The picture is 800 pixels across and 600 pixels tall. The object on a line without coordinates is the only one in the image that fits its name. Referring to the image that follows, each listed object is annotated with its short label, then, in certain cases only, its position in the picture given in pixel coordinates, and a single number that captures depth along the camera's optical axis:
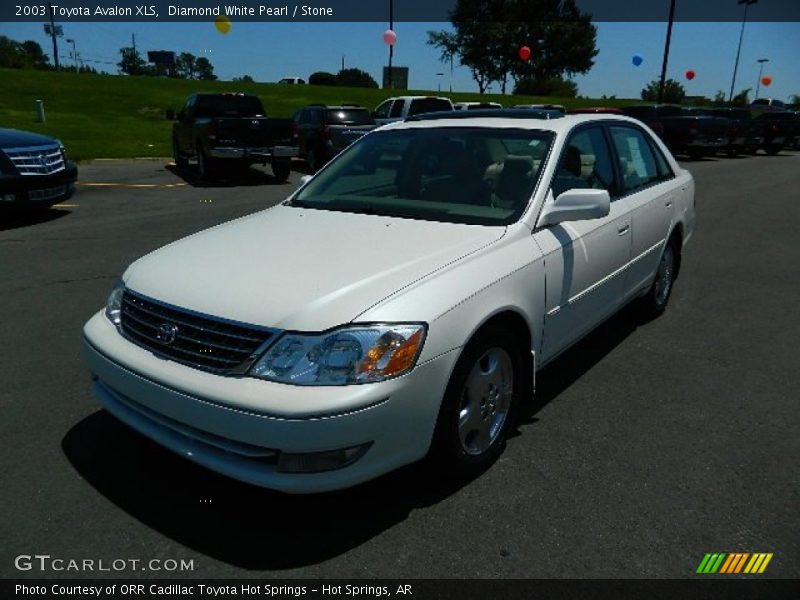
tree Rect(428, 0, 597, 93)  77.88
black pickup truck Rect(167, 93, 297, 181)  13.20
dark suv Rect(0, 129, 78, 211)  8.04
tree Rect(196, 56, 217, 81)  152.00
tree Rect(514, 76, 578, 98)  72.31
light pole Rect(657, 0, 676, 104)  34.14
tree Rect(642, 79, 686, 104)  64.50
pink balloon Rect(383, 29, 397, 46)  45.38
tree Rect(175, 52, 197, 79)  150.29
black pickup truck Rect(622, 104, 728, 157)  20.97
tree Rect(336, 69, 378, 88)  91.84
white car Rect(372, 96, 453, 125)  17.77
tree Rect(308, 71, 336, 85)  83.19
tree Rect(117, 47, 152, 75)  129.50
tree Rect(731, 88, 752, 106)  61.84
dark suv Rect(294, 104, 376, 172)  15.50
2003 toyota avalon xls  2.33
